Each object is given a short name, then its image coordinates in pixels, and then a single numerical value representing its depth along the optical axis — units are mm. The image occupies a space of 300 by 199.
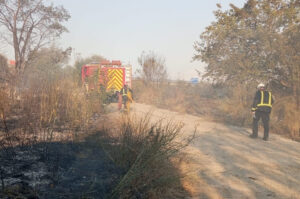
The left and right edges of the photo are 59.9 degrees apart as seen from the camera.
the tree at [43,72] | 5902
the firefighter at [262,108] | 7590
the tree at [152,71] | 19969
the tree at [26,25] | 15945
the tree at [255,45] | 9680
